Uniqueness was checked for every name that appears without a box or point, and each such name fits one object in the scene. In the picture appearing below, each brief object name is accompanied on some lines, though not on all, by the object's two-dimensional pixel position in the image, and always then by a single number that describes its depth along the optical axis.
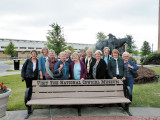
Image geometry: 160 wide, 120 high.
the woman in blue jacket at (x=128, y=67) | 4.47
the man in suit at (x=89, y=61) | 4.67
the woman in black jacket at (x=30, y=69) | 4.65
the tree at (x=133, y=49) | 43.99
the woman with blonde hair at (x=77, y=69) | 4.34
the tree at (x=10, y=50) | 56.00
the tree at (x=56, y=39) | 28.08
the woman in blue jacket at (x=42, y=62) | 4.76
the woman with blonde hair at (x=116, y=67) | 4.38
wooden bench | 4.07
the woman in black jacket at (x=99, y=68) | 4.38
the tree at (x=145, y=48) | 51.41
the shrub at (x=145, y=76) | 7.76
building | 71.53
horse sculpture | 11.96
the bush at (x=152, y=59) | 21.81
